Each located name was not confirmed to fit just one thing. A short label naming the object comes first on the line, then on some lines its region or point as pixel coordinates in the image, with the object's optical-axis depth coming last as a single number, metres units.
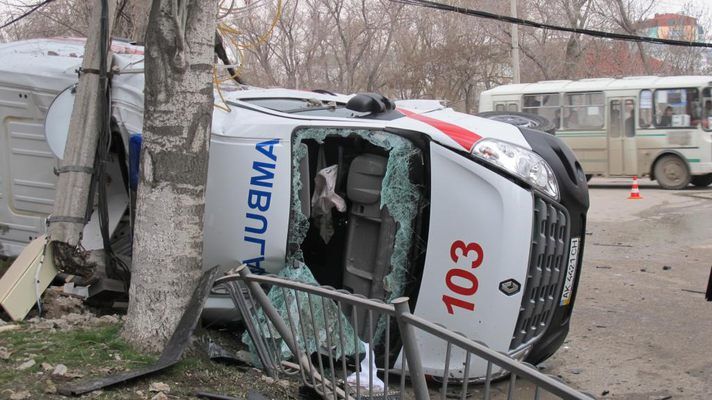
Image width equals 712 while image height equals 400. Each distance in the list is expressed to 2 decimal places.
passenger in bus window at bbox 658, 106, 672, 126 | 17.27
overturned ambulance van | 4.03
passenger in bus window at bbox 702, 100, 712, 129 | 16.75
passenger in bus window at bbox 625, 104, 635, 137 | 17.70
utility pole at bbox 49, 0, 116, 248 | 4.57
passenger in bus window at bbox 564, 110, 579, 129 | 18.59
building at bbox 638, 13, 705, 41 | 33.31
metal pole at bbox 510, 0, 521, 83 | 23.59
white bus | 16.94
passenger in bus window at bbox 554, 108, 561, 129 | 18.92
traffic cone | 15.53
